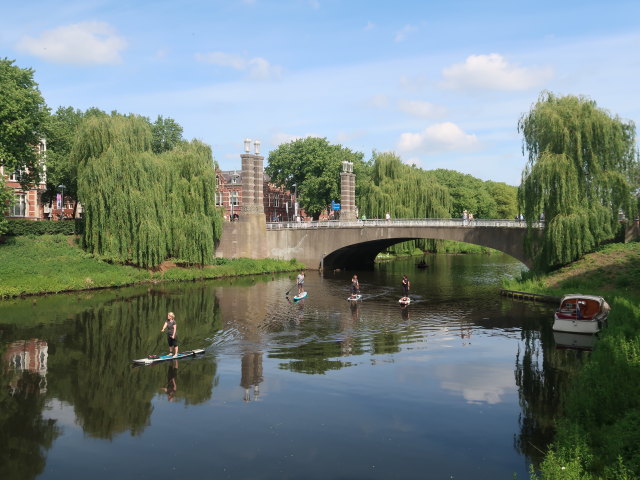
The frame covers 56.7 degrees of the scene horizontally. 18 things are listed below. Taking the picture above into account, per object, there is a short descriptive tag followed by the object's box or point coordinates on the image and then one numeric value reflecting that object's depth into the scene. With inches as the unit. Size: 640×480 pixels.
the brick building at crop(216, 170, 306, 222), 3937.0
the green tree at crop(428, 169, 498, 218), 4015.8
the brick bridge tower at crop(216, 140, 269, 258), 2396.7
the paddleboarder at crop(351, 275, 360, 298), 1582.2
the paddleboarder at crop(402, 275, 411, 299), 1565.2
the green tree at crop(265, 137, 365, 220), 3371.1
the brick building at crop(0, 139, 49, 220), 2263.8
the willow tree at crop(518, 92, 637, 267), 1507.1
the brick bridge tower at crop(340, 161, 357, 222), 2778.1
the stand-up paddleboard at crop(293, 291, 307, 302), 1534.6
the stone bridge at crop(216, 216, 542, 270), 2148.1
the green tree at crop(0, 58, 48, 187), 1603.1
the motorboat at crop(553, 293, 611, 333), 1094.9
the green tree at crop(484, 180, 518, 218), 4896.7
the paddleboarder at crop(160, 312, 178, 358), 882.8
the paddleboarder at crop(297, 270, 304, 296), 1592.0
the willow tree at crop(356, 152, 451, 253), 2796.5
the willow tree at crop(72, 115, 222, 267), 1790.1
